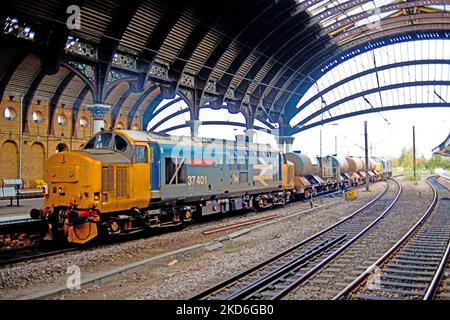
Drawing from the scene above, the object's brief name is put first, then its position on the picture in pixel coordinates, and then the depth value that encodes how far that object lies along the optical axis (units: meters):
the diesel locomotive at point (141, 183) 13.38
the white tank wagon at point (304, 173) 32.09
